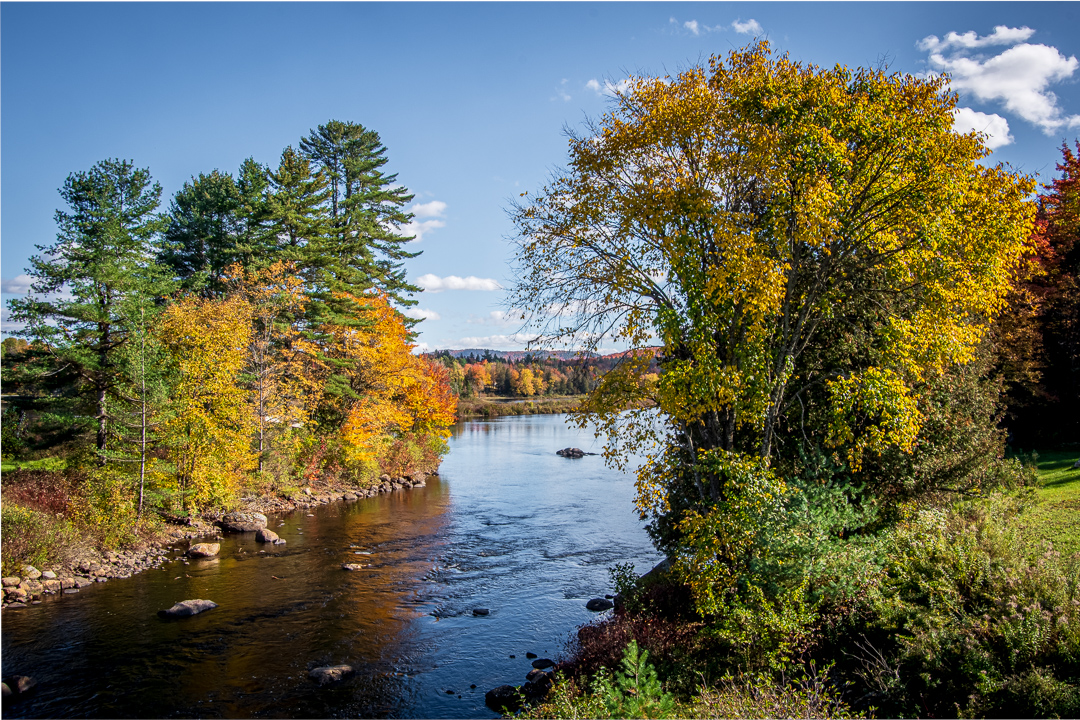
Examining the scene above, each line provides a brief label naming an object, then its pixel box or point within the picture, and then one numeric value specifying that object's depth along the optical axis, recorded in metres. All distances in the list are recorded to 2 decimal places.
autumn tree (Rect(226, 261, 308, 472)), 27.70
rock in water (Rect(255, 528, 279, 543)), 21.33
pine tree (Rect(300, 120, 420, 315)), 37.09
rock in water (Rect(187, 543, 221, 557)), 19.23
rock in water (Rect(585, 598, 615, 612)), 15.01
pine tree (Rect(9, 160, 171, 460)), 21.31
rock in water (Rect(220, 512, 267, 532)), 22.88
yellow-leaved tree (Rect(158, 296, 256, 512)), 21.92
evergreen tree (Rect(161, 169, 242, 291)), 36.16
